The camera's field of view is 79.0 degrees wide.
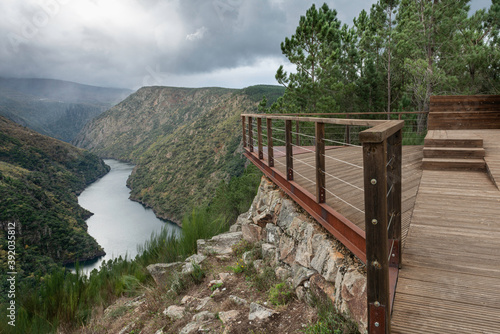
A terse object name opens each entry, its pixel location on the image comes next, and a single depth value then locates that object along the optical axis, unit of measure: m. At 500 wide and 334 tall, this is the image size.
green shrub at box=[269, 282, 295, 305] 3.26
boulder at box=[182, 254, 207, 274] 4.91
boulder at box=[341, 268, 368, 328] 2.28
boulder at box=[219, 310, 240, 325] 3.24
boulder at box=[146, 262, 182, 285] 5.62
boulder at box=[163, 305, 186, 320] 3.86
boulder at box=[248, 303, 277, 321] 3.08
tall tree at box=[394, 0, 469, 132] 11.51
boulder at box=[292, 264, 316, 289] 3.19
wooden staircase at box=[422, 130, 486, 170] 5.07
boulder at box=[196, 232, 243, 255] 5.55
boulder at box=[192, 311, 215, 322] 3.45
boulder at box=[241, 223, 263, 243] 5.12
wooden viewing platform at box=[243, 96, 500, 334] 1.50
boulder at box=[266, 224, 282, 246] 4.38
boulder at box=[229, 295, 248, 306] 3.57
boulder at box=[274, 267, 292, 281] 3.59
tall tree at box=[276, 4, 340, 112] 15.25
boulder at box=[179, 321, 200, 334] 3.28
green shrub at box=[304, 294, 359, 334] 2.36
